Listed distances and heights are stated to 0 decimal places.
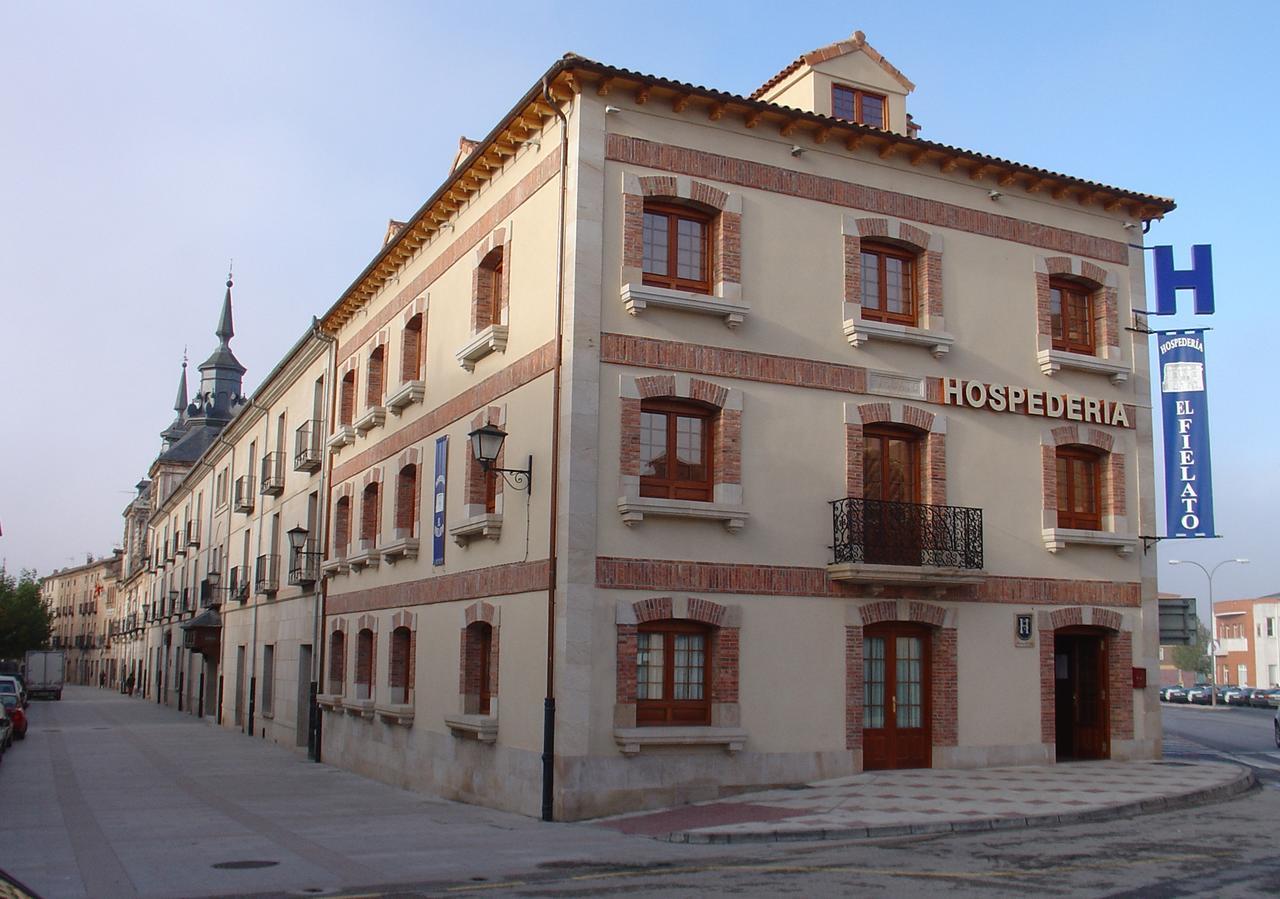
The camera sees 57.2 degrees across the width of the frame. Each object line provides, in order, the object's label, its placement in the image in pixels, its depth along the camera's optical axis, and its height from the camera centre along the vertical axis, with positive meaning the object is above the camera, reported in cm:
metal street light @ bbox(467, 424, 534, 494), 1670 +220
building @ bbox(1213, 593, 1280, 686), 8988 -216
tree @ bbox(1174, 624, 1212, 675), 10562 -416
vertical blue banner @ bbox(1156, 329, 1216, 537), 1973 +295
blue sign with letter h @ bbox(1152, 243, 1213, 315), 2039 +577
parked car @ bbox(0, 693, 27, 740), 3267 -325
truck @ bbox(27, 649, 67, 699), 6881 -433
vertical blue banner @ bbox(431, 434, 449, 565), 2006 +178
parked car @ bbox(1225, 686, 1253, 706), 6212 -441
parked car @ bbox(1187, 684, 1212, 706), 6341 -450
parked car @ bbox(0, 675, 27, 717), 3811 -287
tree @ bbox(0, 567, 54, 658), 7675 -134
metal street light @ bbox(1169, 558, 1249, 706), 5730 -364
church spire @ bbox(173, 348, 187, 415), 9848 +1726
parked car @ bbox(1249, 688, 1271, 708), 6038 -445
